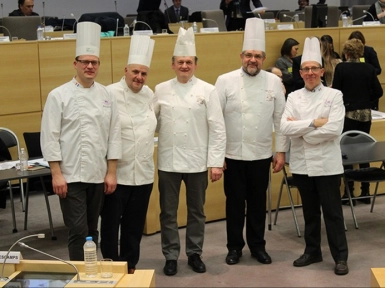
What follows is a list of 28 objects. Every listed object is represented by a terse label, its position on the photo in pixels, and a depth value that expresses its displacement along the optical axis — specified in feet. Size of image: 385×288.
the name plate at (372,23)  29.10
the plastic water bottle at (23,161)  17.08
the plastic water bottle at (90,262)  10.42
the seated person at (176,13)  37.83
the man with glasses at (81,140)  12.91
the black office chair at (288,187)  18.41
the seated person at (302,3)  44.50
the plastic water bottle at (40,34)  23.43
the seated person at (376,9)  34.60
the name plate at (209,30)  25.67
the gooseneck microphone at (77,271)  10.34
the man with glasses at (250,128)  15.58
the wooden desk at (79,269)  10.23
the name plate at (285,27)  27.48
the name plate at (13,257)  10.64
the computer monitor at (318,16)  28.84
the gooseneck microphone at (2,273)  10.45
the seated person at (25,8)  32.04
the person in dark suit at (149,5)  31.65
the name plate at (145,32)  24.64
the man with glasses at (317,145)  15.14
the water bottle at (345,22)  29.30
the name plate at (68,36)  23.06
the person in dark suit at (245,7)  36.19
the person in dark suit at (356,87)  21.13
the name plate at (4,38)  22.39
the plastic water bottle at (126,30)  25.29
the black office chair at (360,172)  18.84
